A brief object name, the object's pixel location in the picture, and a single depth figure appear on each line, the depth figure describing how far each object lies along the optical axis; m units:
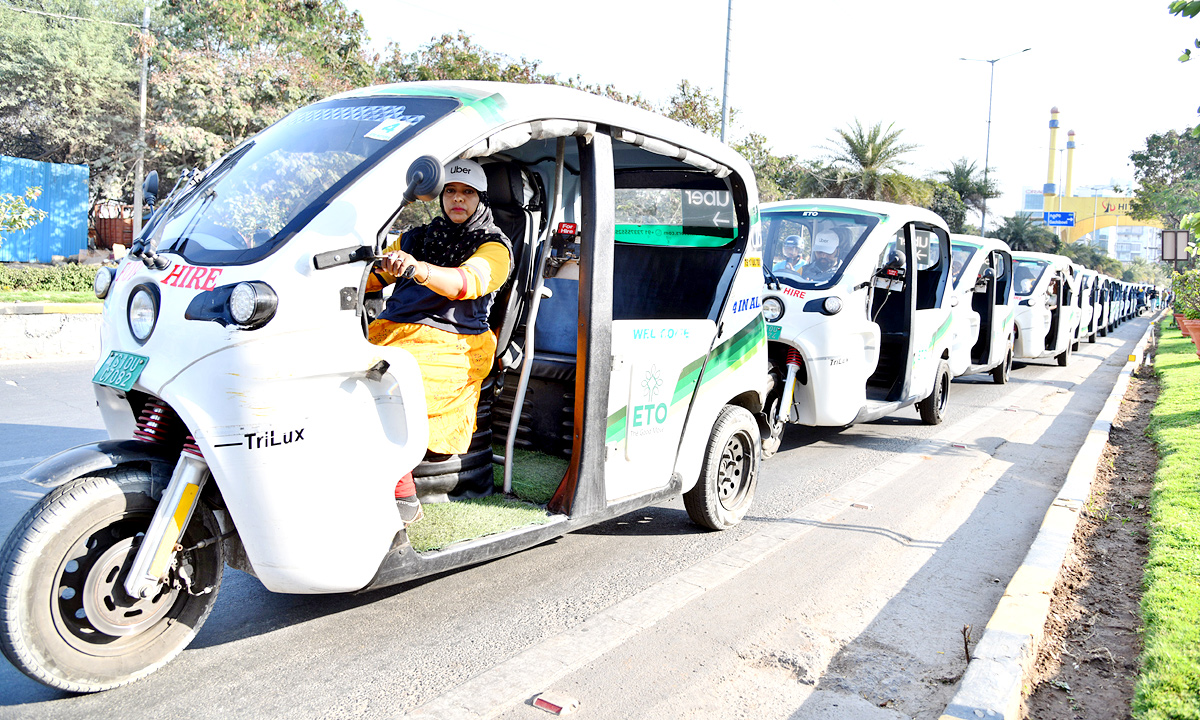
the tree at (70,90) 24.33
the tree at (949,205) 38.12
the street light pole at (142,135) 22.38
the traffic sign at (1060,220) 48.05
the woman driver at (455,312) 3.83
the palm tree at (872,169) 32.31
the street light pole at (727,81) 16.59
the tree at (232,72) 22.03
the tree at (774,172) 26.30
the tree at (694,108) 24.02
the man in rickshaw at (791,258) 7.56
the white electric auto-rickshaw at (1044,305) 15.02
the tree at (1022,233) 49.97
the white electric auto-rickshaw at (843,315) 7.04
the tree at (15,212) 11.94
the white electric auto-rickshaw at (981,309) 10.68
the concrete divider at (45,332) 10.53
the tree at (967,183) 39.19
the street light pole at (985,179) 35.34
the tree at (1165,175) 39.84
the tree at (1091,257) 63.34
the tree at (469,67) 23.03
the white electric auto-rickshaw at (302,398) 2.88
